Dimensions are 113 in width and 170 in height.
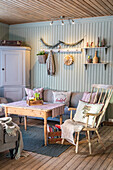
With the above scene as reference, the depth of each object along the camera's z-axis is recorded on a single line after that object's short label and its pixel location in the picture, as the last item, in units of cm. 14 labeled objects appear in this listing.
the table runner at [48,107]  461
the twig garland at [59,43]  648
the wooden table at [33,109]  445
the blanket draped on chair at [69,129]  406
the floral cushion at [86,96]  574
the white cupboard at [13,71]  699
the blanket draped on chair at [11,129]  368
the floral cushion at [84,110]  436
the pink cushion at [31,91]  654
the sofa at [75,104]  584
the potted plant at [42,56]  689
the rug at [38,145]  411
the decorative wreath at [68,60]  659
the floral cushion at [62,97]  623
